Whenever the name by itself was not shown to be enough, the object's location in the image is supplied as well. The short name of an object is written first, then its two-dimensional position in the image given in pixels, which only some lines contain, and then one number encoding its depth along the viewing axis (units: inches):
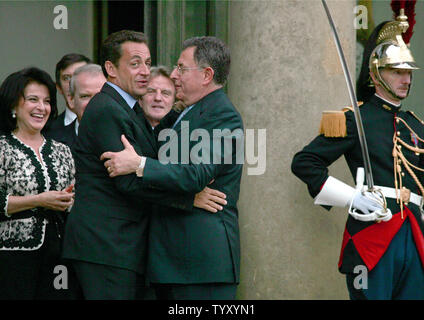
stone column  395.2
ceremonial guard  344.5
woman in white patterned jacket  332.5
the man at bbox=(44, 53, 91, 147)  387.2
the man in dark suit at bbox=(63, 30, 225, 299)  300.8
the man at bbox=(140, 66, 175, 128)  396.8
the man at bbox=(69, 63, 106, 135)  377.4
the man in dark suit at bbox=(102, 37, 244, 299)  295.0
